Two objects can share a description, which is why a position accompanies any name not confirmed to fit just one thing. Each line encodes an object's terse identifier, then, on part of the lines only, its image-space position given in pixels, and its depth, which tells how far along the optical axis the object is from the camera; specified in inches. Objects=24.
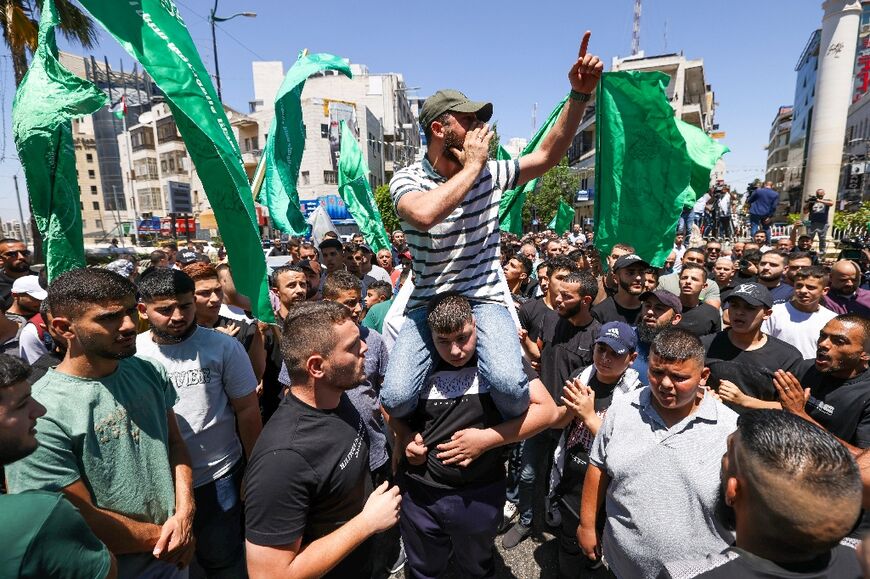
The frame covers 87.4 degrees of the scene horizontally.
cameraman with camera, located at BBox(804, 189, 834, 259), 507.8
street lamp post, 526.6
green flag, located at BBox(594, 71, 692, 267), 150.9
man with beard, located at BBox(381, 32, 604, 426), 84.7
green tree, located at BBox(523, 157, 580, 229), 1456.7
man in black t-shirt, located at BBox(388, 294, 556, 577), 91.1
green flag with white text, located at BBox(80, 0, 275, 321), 105.3
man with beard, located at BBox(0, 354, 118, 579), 51.1
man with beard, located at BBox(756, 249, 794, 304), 220.7
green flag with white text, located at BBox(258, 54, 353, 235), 212.5
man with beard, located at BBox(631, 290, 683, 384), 168.4
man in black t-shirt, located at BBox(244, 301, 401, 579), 69.7
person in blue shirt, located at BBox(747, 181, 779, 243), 525.7
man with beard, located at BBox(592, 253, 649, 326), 181.2
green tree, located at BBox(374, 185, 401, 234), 1273.4
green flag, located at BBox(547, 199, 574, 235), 471.5
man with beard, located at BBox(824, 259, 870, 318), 205.8
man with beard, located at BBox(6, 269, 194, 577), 76.0
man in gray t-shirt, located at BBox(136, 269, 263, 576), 113.4
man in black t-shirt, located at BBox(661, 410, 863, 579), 50.7
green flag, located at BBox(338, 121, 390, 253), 358.3
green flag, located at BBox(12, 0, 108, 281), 106.0
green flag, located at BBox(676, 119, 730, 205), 203.0
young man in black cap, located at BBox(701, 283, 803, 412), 124.5
